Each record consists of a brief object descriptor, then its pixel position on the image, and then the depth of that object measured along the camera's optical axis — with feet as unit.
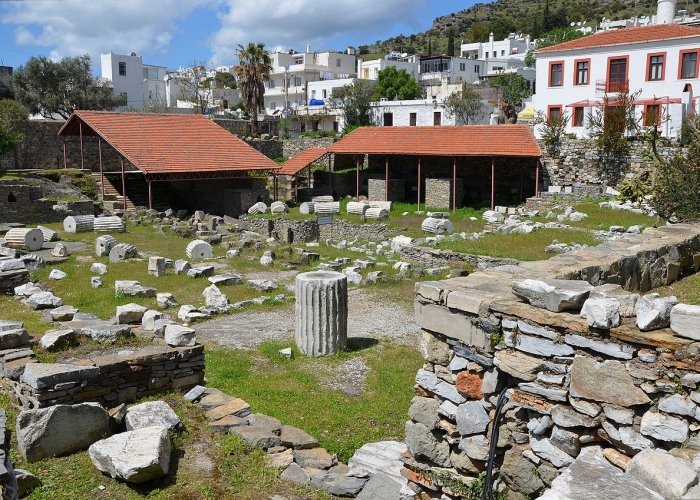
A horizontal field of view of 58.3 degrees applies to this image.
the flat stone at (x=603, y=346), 14.44
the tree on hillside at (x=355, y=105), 170.40
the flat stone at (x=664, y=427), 13.46
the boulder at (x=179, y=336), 27.58
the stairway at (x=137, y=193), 105.81
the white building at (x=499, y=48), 276.41
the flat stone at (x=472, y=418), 17.20
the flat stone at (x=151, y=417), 21.95
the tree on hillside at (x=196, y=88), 185.32
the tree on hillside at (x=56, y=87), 158.51
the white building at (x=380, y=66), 227.81
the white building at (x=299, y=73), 229.86
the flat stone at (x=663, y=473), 10.89
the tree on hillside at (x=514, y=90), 176.96
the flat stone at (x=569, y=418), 14.93
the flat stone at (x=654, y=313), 14.11
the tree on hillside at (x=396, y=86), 193.57
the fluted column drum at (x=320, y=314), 35.99
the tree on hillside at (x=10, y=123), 106.52
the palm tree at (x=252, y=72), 151.12
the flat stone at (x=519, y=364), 16.11
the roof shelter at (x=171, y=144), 101.65
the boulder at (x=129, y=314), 34.60
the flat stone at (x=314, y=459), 21.81
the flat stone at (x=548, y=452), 15.35
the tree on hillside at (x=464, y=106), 153.28
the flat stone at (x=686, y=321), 13.55
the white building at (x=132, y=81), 204.85
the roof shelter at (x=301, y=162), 120.98
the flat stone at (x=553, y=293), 15.81
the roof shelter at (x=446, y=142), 96.63
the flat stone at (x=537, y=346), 15.62
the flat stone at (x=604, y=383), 14.20
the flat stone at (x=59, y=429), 20.17
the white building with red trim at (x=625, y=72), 104.47
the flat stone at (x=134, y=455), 18.85
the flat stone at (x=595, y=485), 10.81
